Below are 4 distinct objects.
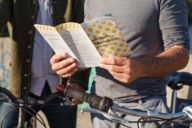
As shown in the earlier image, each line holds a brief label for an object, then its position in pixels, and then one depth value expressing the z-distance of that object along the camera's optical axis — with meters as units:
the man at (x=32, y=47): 3.28
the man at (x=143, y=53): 2.60
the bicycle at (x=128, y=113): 2.36
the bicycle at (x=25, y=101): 2.85
